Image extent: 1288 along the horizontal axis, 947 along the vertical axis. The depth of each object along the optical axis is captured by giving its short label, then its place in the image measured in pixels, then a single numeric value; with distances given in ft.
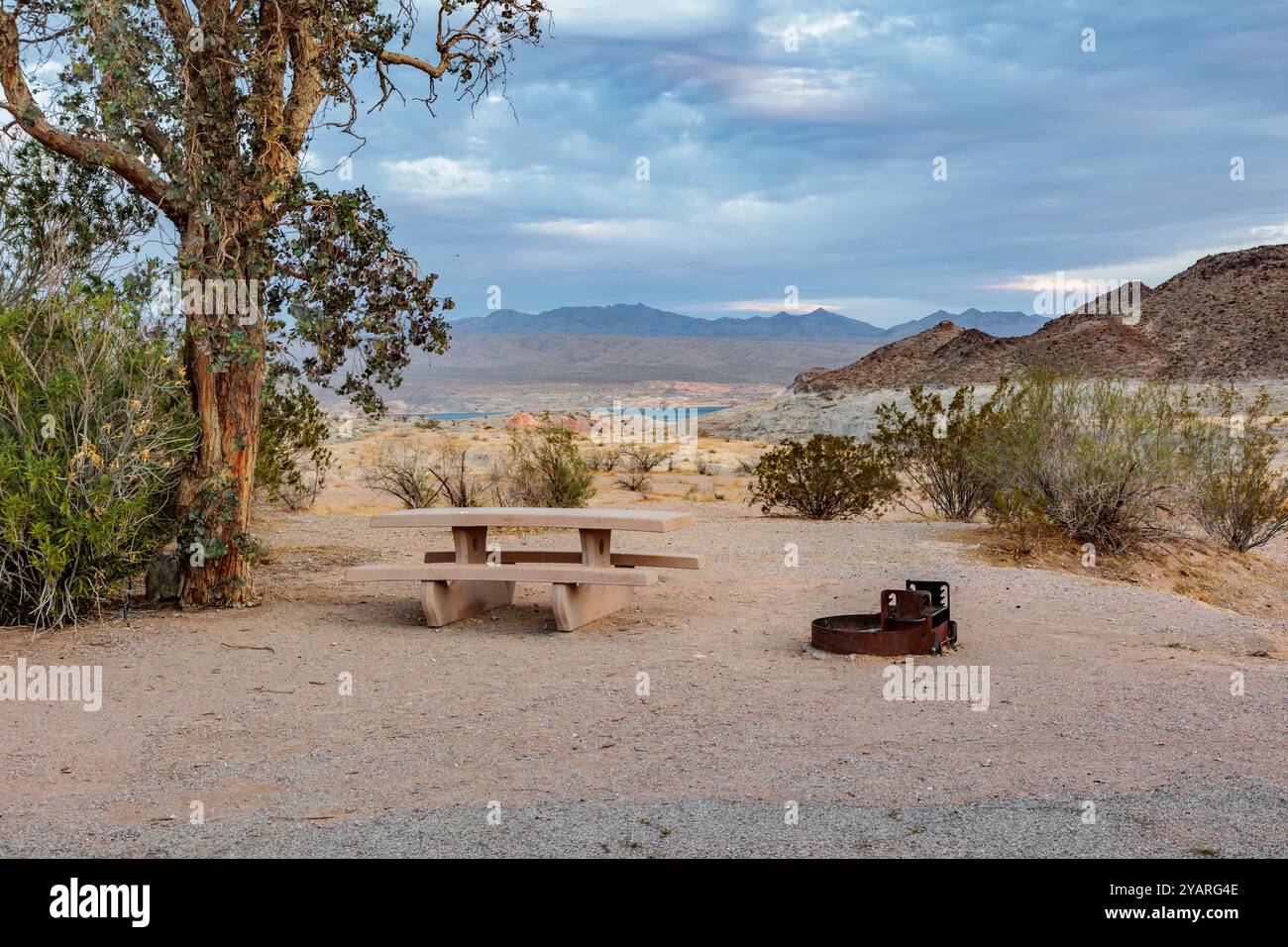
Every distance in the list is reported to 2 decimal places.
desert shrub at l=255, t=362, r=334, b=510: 43.11
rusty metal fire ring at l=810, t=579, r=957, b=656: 22.59
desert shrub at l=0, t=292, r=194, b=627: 23.41
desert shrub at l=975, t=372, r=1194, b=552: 34.76
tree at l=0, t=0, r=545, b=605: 24.41
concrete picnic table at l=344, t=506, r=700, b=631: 24.45
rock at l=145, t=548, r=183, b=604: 27.73
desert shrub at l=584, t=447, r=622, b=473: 70.78
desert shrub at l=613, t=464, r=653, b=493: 61.62
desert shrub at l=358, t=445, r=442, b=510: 46.01
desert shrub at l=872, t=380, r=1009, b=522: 45.29
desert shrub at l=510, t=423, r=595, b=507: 45.19
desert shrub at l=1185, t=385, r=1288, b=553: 38.45
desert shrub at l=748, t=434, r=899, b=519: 45.98
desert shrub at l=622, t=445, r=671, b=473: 70.23
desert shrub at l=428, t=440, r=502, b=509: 45.24
